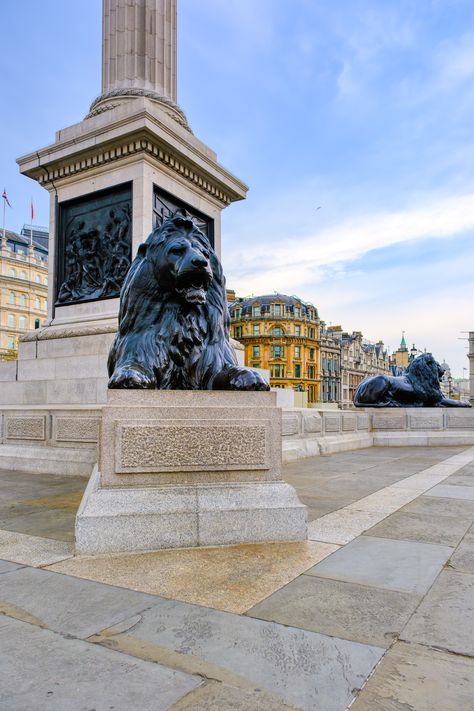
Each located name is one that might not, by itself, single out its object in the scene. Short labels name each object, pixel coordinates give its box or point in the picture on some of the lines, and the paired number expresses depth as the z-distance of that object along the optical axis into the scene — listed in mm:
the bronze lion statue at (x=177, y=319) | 4453
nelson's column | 10641
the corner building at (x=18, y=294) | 62928
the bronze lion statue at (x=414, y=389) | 15336
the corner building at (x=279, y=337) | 91312
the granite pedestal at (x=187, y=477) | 3646
